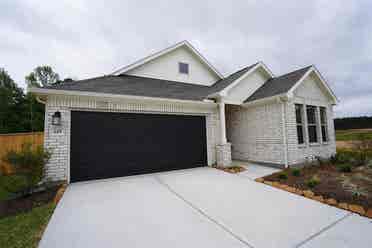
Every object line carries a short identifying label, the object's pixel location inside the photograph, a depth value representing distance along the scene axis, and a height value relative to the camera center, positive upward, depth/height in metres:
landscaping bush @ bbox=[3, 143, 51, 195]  4.09 -0.80
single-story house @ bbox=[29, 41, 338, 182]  5.36 +0.49
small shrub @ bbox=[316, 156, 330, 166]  7.22 -1.50
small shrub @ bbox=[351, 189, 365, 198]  3.76 -1.57
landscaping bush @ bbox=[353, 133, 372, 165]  7.64 -0.92
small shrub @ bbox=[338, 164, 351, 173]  5.90 -1.48
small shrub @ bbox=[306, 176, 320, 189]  4.56 -1.55
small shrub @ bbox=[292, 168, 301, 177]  5.69 -1.53
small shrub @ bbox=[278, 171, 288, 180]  5.39 -1.55
